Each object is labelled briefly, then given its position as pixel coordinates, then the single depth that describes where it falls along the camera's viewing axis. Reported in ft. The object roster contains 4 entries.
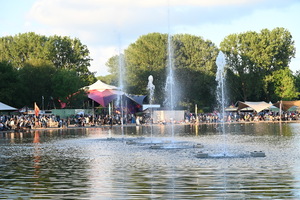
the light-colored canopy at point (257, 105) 298.97
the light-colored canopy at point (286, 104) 312.91
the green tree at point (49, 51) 352.69
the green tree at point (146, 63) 334.85
